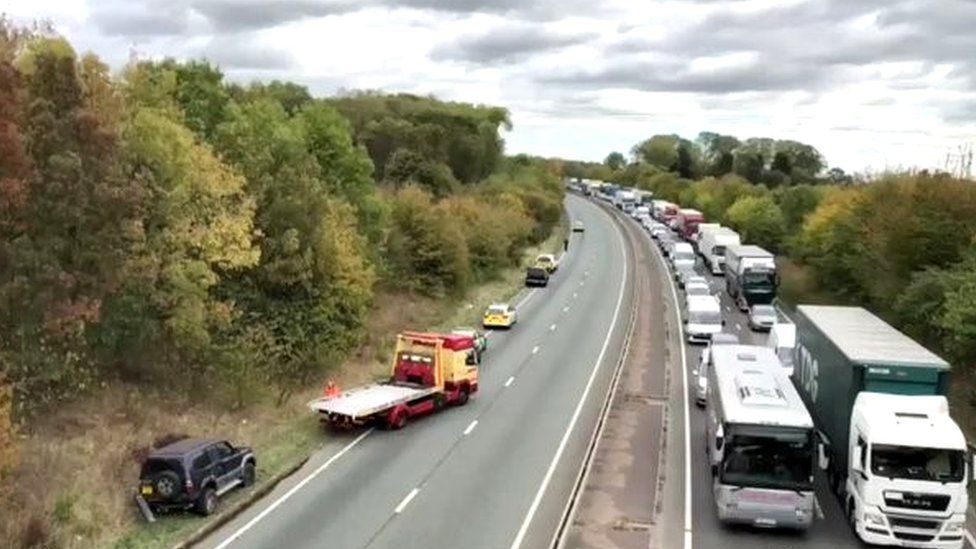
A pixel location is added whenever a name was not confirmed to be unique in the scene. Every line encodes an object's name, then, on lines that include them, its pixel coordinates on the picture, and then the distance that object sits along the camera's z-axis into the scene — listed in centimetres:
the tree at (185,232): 3209
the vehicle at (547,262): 8138
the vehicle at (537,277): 7469
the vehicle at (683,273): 7400
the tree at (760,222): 9875
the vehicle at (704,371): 3677
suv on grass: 2270
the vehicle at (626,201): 16238
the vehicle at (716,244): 7968
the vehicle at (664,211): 12988
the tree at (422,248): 5828
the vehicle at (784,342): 3844
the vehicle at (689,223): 10825
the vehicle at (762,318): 5466
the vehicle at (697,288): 5871
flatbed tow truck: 3123
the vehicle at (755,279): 6056
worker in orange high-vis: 3373
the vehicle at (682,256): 8006
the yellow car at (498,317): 5528
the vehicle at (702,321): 5025
